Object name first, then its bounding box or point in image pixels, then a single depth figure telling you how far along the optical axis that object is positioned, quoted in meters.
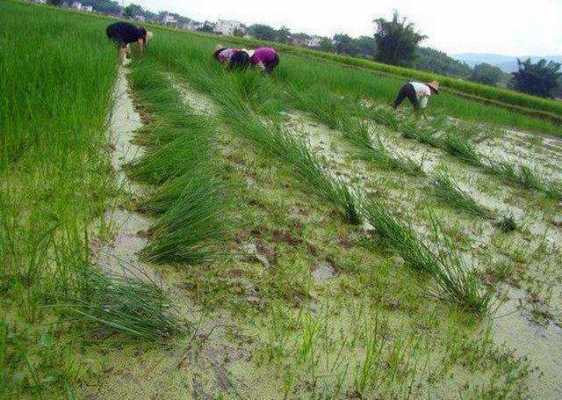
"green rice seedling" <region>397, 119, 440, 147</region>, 4.90
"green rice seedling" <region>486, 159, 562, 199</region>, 3.74
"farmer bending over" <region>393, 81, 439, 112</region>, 6.76
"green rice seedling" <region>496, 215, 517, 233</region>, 2.71
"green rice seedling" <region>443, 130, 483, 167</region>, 4.39
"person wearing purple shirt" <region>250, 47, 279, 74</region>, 6.97
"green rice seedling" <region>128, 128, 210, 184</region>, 2.31
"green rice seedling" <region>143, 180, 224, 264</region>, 1.61
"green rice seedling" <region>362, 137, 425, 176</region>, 3.56
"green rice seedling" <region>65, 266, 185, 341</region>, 1.15
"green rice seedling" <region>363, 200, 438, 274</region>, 1.89
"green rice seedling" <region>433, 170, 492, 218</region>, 2.88
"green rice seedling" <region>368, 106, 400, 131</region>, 5.41
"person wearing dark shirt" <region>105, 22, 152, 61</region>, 6.60
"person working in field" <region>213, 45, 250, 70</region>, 6.57
